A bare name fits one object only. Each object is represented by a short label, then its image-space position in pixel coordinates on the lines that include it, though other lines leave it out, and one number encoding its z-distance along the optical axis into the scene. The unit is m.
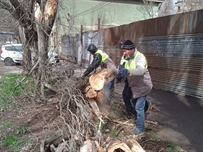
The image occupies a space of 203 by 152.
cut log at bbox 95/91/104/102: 4.36
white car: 16.19
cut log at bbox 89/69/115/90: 4.10
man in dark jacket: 4.98
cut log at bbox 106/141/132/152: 2.67
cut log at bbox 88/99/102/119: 4.22
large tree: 5.64
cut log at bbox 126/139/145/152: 2.72
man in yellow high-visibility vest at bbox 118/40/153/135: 3.47
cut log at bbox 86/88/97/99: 4.26
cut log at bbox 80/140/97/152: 2.60
